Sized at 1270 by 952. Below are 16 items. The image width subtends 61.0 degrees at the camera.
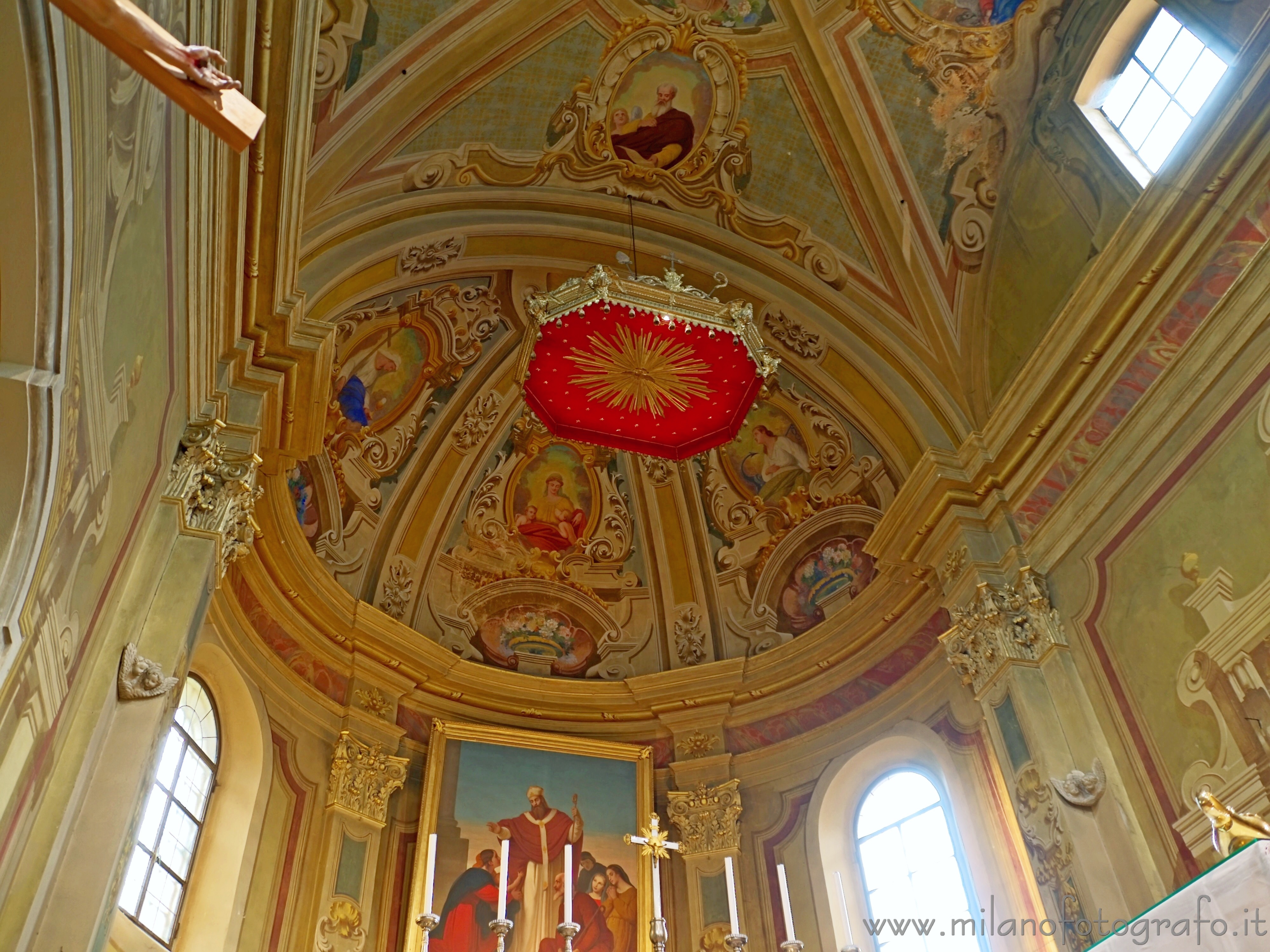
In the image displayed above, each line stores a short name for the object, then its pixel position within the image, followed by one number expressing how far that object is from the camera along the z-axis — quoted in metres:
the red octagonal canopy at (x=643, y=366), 8.64
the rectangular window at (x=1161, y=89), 7.49
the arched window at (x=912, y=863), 8.44
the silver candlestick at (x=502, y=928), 4.77
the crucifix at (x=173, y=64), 2.69
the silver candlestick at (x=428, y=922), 4.72
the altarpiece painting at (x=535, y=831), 9.16
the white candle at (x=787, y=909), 4.92
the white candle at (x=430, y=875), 4.84
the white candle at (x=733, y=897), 4.76
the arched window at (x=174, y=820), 7.33
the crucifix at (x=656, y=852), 5.08
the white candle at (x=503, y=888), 4.93
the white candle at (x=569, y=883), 4.90
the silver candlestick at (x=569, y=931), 4.77
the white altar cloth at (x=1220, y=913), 2.84
